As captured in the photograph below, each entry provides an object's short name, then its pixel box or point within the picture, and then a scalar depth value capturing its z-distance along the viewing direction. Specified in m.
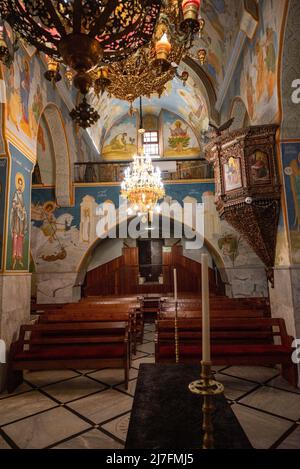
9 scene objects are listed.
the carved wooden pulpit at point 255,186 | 4.95
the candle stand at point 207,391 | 1.05
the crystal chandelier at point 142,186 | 8.09
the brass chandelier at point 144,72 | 4.66
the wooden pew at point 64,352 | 4.50
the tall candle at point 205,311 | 1.14
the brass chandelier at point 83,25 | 1.78
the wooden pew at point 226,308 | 5.87
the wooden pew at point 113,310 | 6.62
